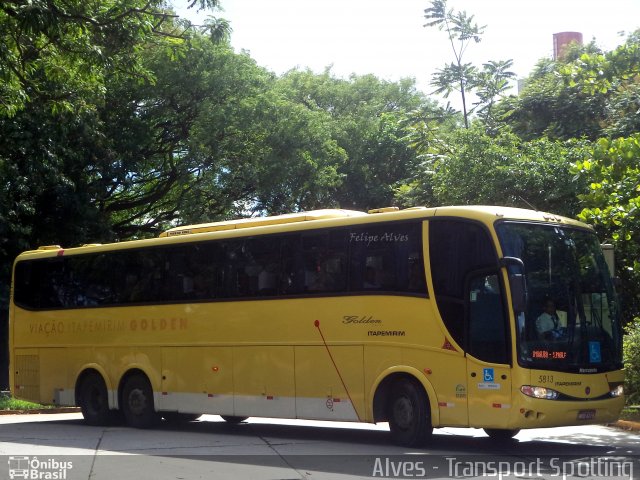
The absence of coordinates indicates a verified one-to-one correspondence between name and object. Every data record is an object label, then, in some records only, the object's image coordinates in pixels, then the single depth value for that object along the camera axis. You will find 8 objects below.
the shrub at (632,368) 17.53
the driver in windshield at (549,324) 12.39
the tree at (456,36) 35.16
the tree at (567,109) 27.75
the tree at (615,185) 15.82
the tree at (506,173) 25.75
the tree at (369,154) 43.16
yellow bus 12.45
